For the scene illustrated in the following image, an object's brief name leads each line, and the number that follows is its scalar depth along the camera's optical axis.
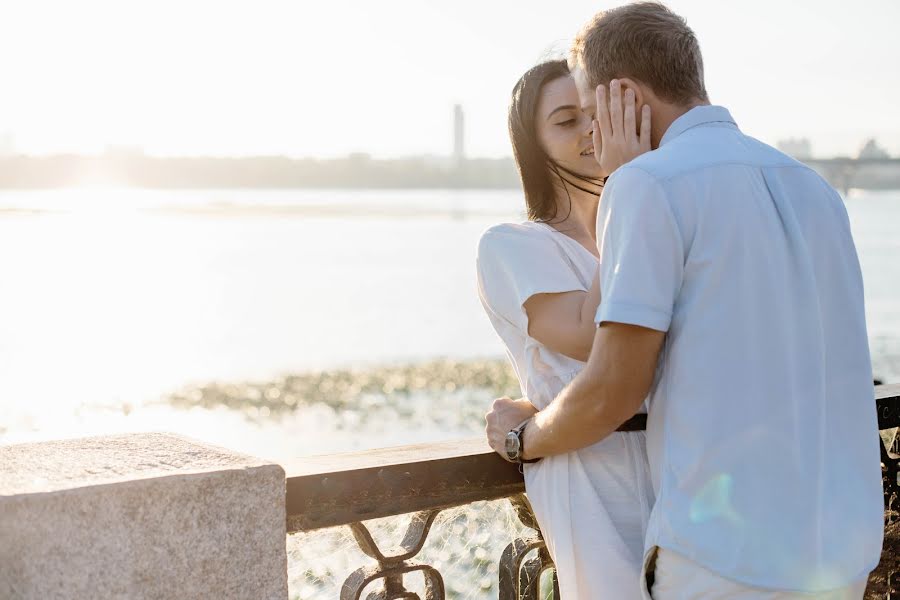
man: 1.87
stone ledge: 1.72
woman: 2.28
